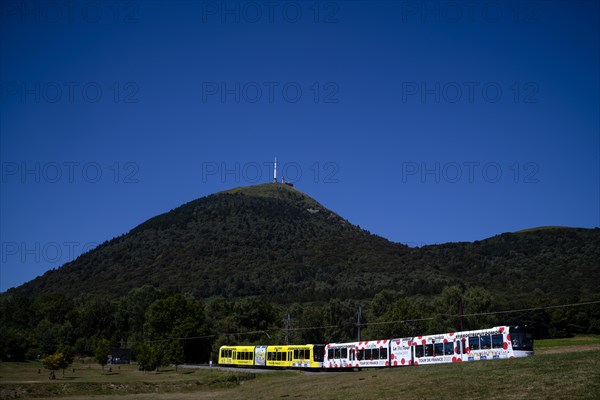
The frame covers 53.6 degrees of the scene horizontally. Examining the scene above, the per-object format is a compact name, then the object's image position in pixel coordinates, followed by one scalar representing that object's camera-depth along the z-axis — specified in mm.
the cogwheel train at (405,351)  44344
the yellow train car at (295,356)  64375
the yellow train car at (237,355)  78938
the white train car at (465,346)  44094
